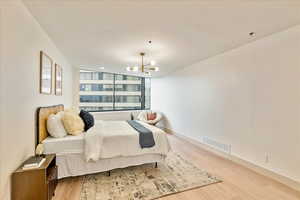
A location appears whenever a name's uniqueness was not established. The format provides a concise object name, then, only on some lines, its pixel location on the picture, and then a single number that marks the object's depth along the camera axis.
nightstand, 1.32
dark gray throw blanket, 2.21
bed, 1.89
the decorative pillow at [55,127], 1.97
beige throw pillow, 2.12
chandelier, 2.97
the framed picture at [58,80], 2.68
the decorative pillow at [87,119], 2.41
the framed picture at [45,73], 1.94
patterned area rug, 1.73
